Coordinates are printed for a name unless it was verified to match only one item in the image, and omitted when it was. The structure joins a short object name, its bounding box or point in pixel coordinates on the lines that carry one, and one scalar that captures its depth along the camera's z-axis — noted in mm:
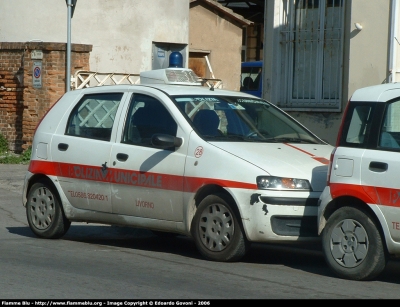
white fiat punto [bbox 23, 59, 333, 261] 11919
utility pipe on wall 18557
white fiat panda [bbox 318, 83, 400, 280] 10790
